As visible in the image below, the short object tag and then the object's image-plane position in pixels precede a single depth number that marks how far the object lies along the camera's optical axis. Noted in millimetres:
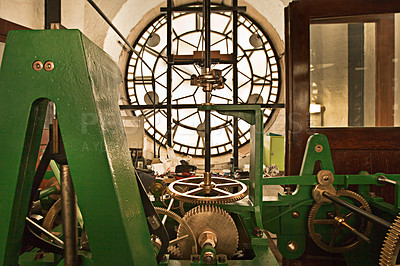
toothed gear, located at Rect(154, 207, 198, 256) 785
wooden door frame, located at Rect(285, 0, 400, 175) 1494
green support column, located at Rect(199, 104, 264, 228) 920
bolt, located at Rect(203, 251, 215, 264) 685
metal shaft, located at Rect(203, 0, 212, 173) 894
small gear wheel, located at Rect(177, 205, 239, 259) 866
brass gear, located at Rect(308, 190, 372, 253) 1142
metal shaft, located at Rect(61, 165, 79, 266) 446
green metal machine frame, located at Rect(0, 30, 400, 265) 378
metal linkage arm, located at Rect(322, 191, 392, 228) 702
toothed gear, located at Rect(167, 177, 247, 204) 851
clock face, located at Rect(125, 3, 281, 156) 3156
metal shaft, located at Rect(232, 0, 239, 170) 2367
